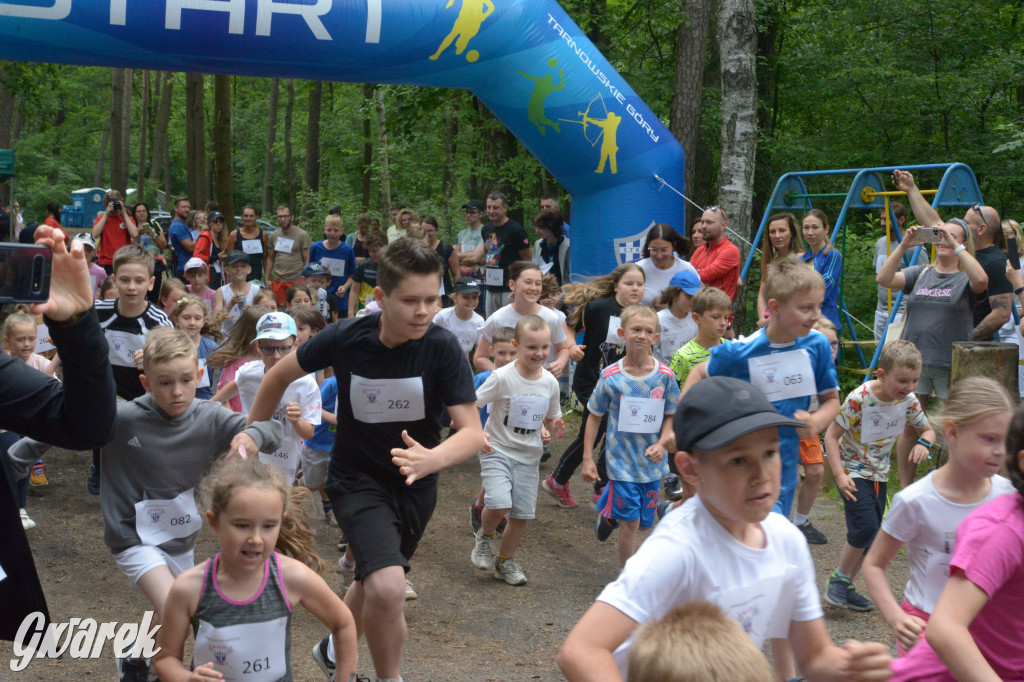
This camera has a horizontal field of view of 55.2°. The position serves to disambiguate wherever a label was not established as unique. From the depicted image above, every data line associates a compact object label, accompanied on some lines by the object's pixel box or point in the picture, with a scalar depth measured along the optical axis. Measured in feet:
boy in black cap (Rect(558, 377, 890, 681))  6.56
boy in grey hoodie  12.40
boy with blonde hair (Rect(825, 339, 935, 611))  16.89
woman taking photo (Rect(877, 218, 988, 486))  23.41
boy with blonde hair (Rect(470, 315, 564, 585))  19.04
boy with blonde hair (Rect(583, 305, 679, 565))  18.21
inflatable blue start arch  28.35
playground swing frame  29.10
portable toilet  127.75
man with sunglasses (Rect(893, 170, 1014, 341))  24.12
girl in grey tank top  10.01
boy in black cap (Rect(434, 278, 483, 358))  26.86
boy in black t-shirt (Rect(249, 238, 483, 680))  12.27
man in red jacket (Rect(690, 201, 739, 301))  29.50
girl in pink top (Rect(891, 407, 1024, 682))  7.36
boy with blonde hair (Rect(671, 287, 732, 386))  20.11
